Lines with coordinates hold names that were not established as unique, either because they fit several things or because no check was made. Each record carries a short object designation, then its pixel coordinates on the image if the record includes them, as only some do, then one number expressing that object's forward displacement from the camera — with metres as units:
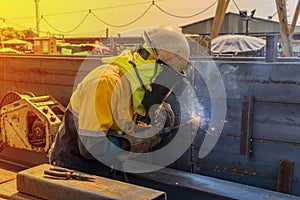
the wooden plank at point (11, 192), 2.47
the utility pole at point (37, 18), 20.09
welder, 2.69
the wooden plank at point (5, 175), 3.81
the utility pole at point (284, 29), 7.77
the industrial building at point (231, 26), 29.34
